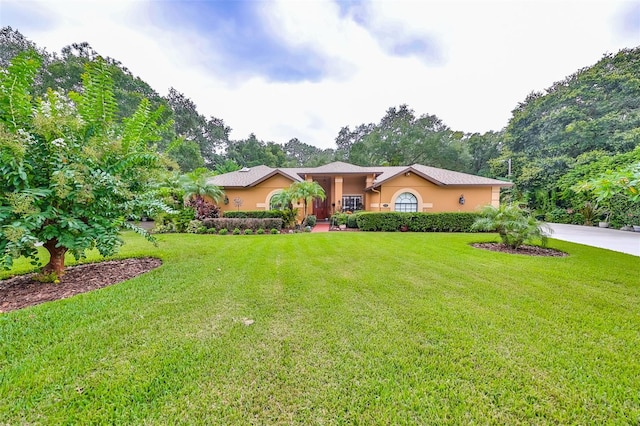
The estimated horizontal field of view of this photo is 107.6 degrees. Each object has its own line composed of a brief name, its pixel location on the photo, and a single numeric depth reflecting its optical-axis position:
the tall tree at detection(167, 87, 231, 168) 35.12
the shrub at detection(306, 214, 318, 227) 15.61
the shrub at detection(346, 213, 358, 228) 14.92
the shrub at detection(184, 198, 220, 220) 14.43
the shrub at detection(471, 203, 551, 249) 7.89
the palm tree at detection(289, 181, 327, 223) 14.81
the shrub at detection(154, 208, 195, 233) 13.09
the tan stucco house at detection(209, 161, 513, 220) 16.53
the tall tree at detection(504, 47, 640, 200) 18.75
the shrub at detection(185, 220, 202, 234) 12.91
